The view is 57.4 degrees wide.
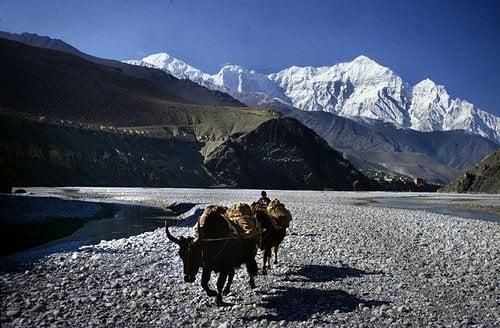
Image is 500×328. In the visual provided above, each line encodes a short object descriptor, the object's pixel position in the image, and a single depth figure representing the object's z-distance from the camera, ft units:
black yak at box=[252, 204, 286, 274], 45.09
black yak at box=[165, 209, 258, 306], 32.58
